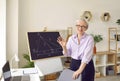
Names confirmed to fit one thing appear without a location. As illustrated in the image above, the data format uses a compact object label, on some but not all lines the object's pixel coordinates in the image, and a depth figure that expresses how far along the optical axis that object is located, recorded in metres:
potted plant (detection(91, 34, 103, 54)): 5.44
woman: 2.97
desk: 2.79
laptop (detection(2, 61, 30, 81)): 2.29
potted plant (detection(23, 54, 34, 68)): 4.47
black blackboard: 4.20
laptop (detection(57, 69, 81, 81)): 2.77
